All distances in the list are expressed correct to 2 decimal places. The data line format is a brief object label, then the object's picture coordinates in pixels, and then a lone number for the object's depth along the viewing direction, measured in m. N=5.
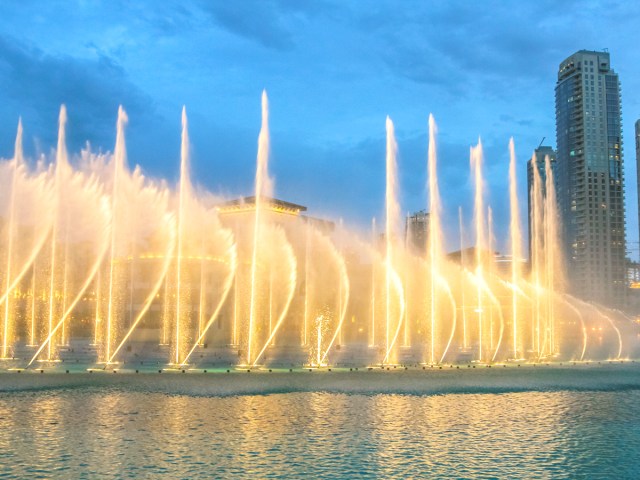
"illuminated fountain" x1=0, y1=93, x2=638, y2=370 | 39.75
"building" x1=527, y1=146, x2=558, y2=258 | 184.68
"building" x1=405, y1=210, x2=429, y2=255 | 151.29
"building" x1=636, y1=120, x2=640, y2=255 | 182.80
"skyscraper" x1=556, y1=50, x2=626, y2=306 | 163.88
